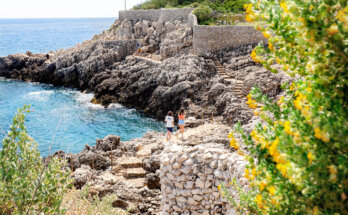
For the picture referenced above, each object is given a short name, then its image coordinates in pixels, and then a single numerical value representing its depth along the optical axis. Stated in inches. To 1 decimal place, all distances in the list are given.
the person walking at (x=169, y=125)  627.5
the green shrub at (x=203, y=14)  1450.5
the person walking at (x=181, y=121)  641.6
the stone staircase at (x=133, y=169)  575.2
